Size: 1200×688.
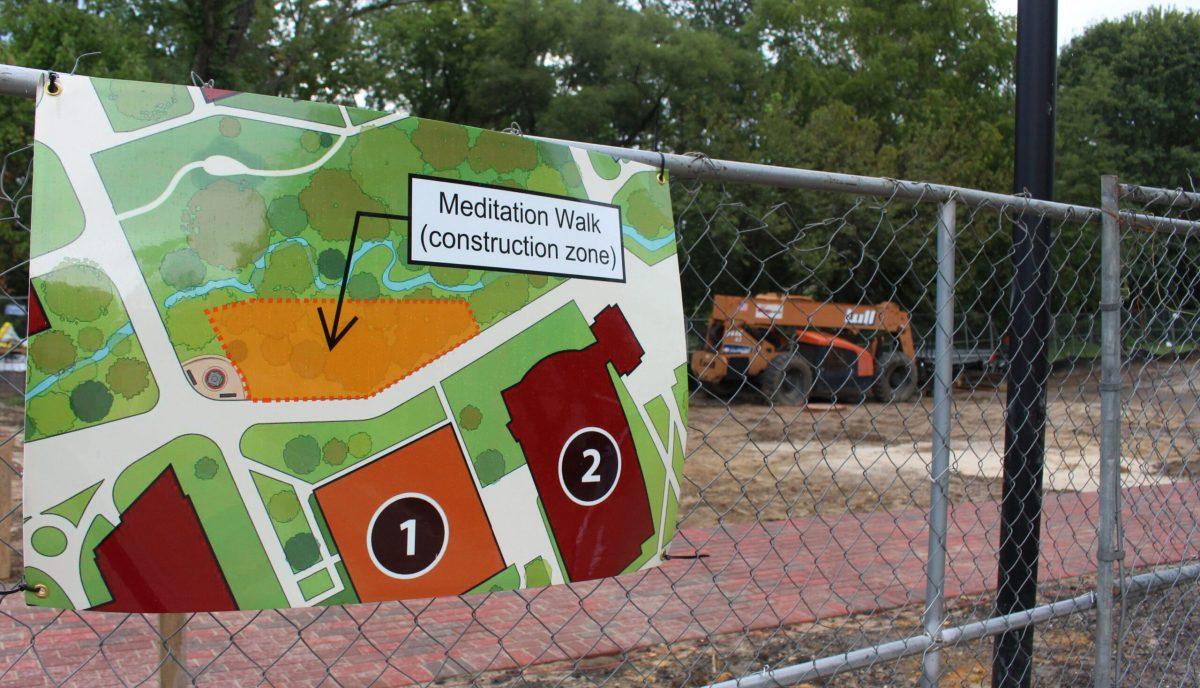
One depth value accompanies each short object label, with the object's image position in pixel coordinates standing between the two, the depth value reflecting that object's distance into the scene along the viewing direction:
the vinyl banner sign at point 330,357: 1.47
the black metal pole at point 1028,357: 2.93
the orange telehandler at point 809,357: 17.86
